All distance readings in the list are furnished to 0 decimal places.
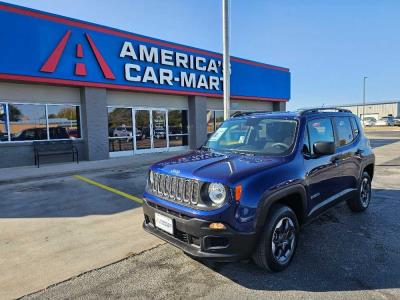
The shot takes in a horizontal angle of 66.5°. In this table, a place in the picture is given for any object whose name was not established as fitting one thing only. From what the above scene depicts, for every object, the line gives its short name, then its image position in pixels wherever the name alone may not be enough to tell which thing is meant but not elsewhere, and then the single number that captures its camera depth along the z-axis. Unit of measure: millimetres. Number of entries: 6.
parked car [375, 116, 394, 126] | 59062
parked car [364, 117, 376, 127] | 62909
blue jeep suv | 3127
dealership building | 11625
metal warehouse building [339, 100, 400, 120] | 79500
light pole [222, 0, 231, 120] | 10359
